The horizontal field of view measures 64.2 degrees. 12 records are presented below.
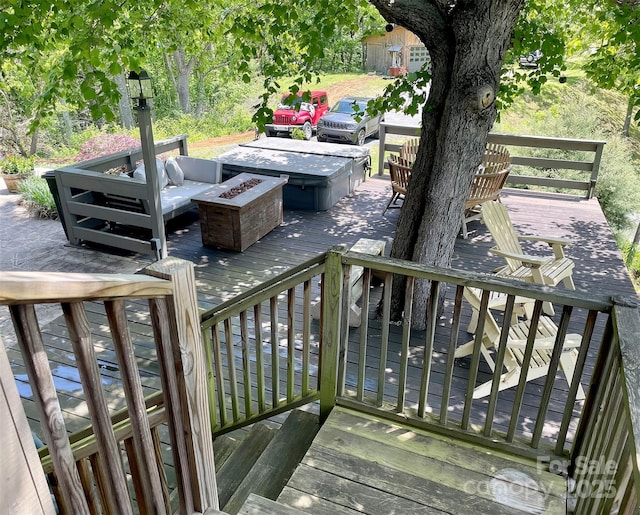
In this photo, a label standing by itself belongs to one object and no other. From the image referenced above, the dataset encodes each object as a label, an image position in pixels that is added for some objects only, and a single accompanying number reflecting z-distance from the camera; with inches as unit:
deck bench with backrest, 229.8
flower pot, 372.8
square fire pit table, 226.7
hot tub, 277.7
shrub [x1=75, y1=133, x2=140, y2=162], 434.3
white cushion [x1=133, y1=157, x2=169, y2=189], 259.1
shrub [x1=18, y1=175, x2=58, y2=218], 320.8
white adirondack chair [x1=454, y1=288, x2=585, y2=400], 132.9
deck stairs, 95.6
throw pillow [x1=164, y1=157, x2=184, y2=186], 286.0
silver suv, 530.3
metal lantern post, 196.5
